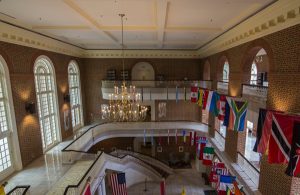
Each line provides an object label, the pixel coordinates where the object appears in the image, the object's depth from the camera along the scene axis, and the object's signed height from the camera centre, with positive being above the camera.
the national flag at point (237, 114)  7.80 -1.66
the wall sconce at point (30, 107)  10.05 -1.55
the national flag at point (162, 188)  11.80 -7.07
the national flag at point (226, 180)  9.10 -5.15
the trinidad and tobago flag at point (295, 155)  4.89 -2.14
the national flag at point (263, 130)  5.88 -1.78
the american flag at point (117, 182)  10.65 -6.03
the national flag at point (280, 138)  5.25 -1.85
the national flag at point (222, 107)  9.38 -1.57
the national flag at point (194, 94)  13.11 -1.23
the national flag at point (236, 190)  7.39 -4.61
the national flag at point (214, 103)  10.09 -1.48
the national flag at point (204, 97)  11.34 -1.30
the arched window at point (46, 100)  11.69 -1.43
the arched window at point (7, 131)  8.78 -2.53
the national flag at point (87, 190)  7.85 -4.79
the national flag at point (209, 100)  10.76 -1.37
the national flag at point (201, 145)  13.81 -5.16
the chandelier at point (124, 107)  7.92 -1.28
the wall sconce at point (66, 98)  14.37 -1.53
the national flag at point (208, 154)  12.63 -5.34
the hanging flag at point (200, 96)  11.97 -1.31
